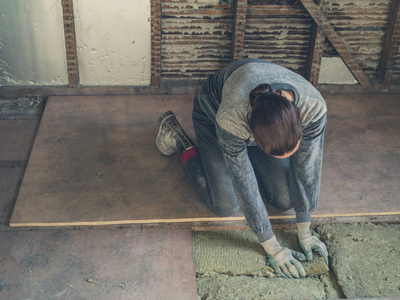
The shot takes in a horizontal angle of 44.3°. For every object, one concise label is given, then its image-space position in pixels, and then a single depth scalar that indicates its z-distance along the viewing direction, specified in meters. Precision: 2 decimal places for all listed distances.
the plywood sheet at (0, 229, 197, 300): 2.15
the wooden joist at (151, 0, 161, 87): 3.30
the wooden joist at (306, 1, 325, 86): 3.44
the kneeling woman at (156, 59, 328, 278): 1.82
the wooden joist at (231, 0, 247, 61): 3.31
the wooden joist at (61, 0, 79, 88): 3.25
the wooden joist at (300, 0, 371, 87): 3.36
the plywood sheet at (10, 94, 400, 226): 2.55
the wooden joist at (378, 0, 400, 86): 3.45
